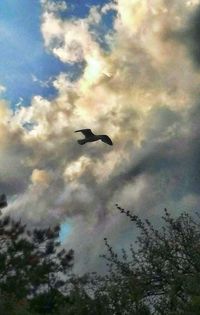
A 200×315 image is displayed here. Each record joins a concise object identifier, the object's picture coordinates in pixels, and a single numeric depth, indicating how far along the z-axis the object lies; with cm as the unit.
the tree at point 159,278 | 1578
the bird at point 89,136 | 2093
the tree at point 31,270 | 3130
